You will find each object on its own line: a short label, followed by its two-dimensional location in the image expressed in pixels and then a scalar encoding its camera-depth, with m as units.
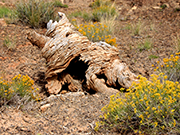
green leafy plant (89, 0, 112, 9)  11.33
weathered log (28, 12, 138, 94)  4.33
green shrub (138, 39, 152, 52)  6.09
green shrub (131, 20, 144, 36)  7.18
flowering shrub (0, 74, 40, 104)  3.36
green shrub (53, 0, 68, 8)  11.21
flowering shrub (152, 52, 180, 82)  3.50
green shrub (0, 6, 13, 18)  7.37
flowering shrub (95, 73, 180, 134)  2.45
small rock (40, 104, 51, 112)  3.65
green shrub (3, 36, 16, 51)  5.65
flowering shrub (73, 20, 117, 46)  5.88
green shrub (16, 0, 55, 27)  6.92
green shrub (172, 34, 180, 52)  5.54
